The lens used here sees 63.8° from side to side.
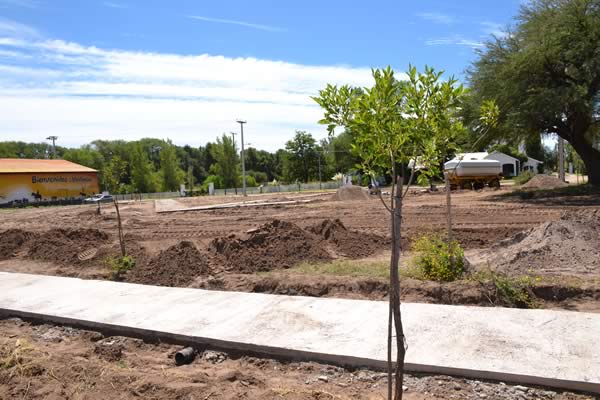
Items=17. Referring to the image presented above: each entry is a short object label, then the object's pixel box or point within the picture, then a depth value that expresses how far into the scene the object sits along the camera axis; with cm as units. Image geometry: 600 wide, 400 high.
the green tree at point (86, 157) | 7838
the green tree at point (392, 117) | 310
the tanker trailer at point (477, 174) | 3684
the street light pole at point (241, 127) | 5343
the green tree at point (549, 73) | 2270
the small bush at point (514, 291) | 630
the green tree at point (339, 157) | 7719
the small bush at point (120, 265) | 989
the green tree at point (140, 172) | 7000
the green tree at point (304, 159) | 8000
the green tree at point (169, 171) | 7288
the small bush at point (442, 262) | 734
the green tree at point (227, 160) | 7381
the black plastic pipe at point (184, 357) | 526
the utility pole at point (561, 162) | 3446
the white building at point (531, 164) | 7784
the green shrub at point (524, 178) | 3872
